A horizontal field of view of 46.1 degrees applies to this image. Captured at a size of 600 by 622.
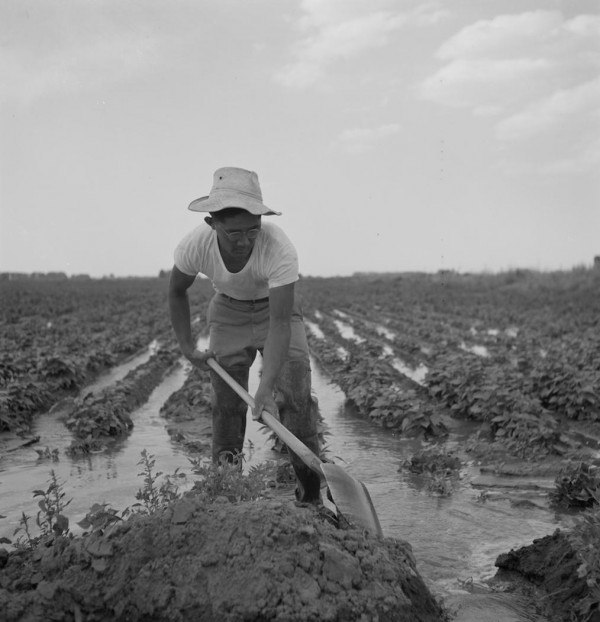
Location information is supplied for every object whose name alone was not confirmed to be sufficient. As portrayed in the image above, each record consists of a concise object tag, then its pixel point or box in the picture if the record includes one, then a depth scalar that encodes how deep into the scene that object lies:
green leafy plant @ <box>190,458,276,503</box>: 3.23
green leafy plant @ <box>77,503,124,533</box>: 3.04
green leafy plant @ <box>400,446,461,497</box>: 5.03
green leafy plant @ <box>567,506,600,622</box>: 2.73
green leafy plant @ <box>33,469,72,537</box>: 3.05
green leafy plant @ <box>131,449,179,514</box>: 3.21
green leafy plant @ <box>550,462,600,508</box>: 4.29
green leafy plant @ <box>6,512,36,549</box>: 2.99
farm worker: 3.44
